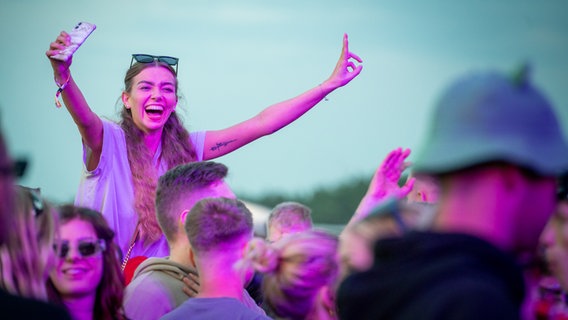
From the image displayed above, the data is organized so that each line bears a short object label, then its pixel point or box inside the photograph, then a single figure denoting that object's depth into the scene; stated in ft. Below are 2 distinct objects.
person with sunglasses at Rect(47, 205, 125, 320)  26.27
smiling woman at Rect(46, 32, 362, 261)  35.83
